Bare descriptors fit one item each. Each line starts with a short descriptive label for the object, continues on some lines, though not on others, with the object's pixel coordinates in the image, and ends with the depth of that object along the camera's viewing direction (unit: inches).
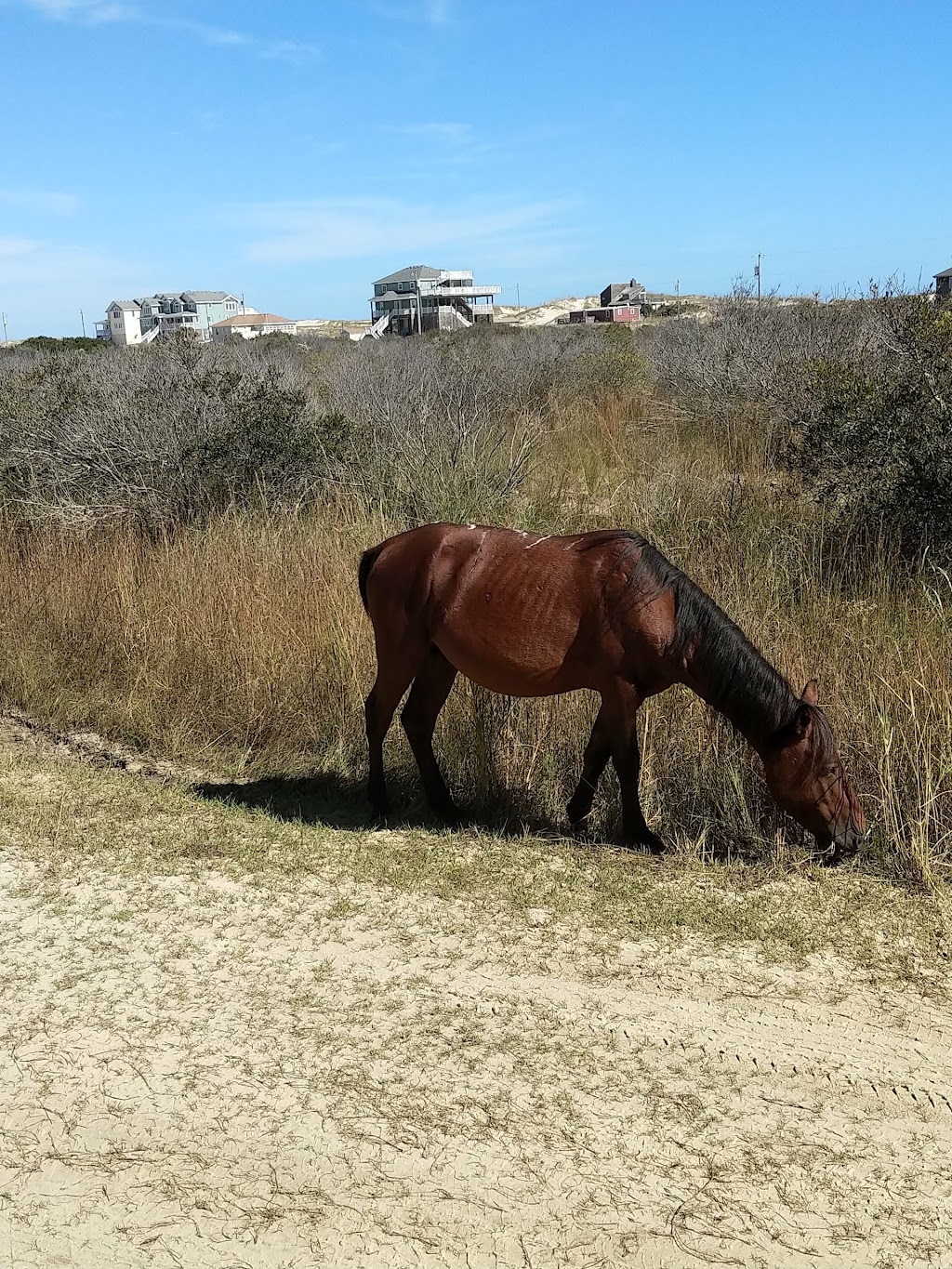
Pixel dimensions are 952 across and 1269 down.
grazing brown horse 186.4
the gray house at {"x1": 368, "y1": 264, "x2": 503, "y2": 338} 2647.6
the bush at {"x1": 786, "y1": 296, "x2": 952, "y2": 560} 295.3
